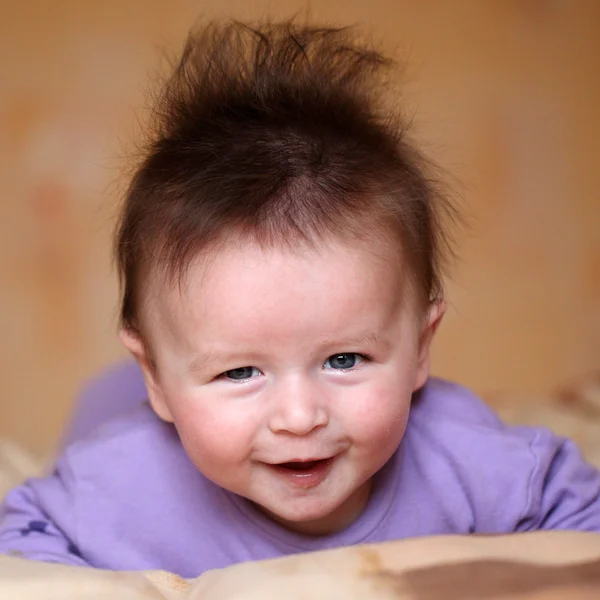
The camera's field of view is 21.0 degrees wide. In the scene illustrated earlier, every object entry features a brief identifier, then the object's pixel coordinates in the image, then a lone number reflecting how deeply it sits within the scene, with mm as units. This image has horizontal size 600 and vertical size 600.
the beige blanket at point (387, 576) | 578
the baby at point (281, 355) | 664
